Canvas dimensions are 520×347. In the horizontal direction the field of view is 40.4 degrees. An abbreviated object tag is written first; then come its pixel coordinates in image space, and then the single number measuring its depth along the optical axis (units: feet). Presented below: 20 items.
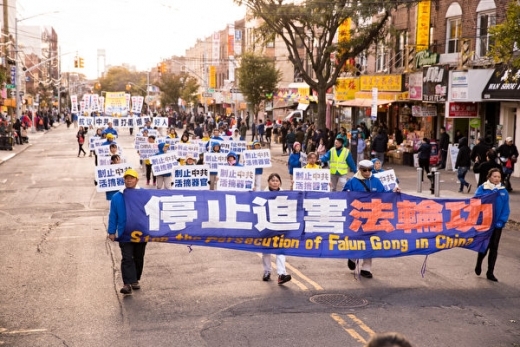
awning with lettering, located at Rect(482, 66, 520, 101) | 78.07
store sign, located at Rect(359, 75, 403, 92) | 106.52
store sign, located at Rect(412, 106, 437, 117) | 102.75
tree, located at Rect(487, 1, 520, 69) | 50.90
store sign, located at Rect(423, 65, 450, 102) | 92.53
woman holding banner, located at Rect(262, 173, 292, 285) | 33.40
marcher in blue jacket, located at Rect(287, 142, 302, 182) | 64.69
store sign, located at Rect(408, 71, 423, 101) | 100.17
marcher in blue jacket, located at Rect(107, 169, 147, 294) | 31.76
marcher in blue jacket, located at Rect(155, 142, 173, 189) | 61.36
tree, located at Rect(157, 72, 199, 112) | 298.15
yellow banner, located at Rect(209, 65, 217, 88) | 296.30
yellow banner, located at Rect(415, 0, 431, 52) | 102.37
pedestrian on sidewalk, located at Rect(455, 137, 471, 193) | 70.28
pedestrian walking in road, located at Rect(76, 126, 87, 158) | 119.65
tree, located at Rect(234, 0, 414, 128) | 101.30
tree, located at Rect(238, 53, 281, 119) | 170.91
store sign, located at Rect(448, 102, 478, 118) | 91.35
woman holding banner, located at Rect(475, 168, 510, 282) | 34.86
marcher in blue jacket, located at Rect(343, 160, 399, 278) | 34.88
